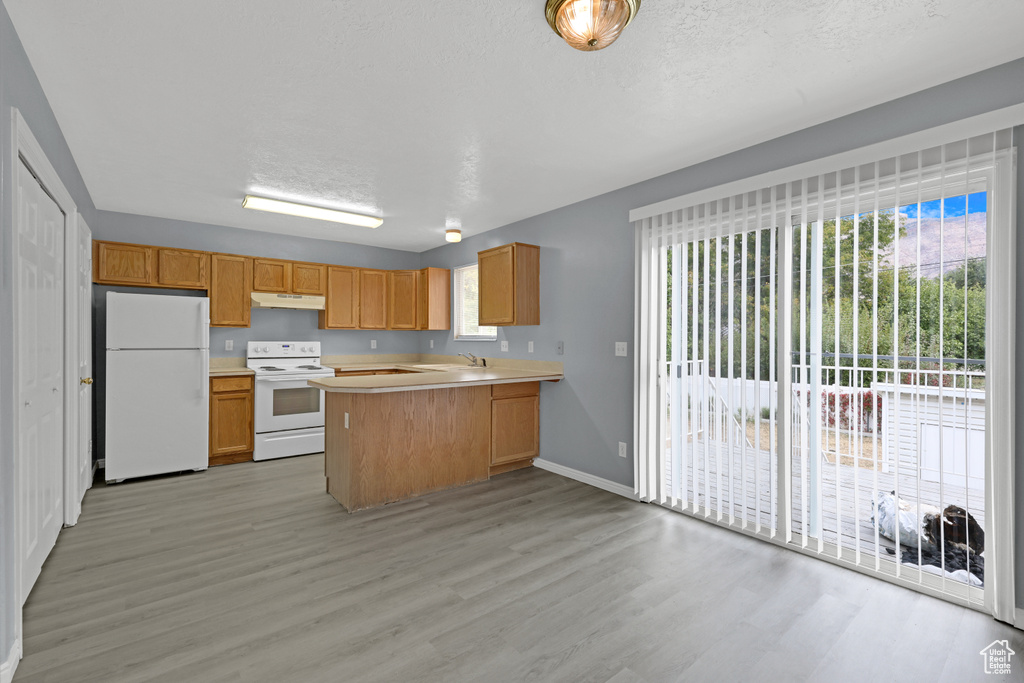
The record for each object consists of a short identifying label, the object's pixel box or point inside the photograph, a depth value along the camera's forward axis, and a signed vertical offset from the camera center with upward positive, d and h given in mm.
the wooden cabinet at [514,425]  4246 -753
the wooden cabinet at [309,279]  5352 +756
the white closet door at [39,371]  2033 -129
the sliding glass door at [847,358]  2119 -74
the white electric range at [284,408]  4730 -657
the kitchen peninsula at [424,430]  3404 -695
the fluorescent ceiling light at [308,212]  4035 +1215
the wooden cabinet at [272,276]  5105 +752
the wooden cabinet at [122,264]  4292 +750
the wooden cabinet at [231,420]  4578 -742
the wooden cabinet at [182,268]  4586 +756
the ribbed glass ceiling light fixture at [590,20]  1604 +1129
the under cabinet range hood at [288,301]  4996 +472
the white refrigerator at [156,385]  4008 -356
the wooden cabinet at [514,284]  4426 +577
